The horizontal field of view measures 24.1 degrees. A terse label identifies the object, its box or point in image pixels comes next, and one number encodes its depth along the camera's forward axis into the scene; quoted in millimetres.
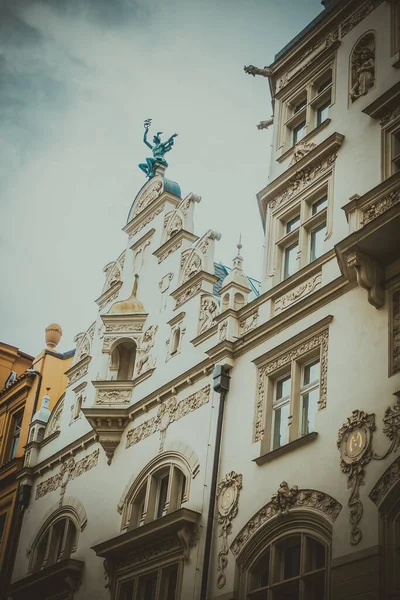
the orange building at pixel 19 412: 29473
